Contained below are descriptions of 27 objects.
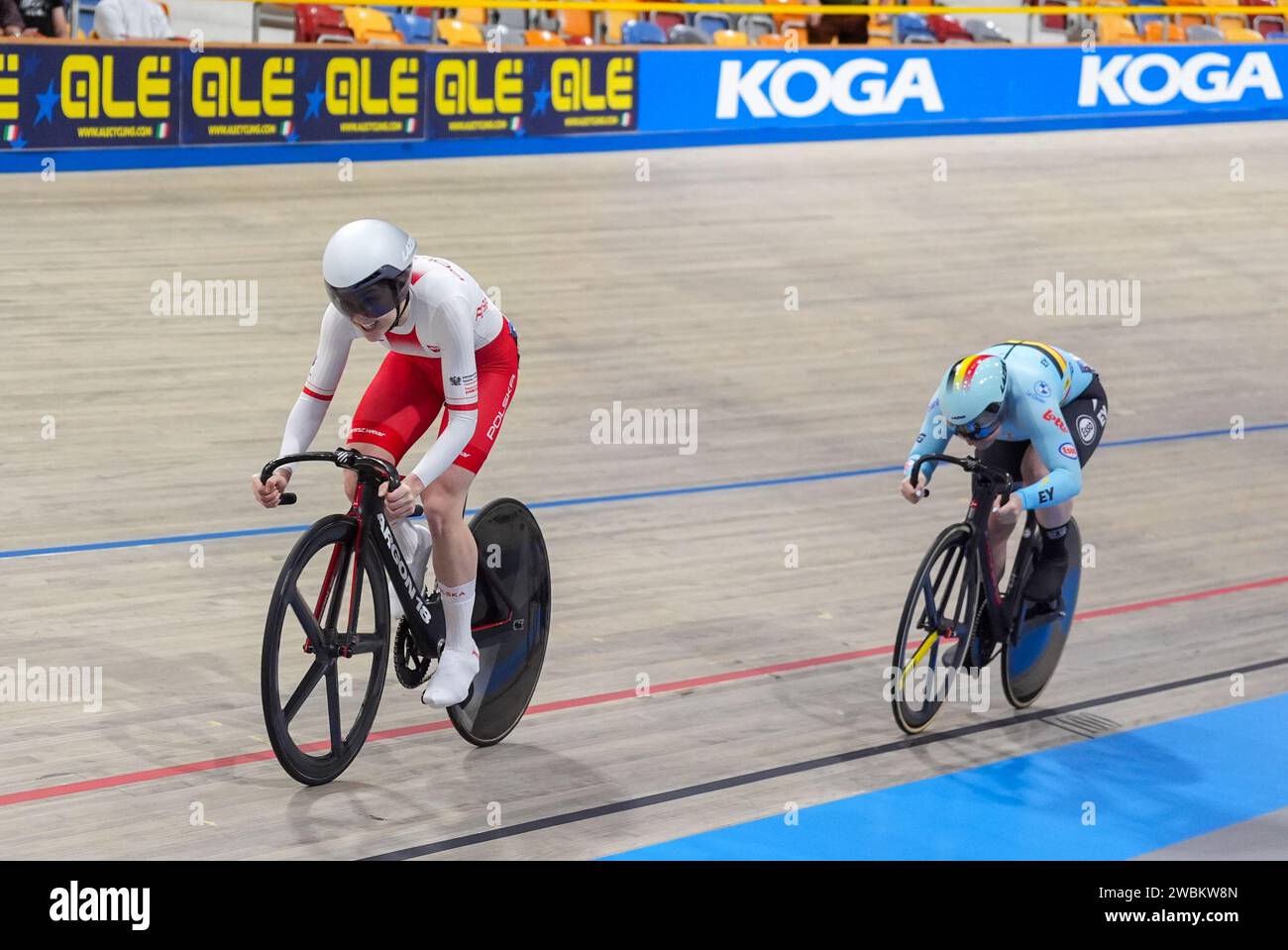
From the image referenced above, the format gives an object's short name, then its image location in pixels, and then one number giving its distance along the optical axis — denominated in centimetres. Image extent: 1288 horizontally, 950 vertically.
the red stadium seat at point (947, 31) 1440
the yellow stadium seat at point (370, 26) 1142
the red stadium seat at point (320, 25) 1100
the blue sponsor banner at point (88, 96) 903
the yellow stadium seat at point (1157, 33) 1520
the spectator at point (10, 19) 912
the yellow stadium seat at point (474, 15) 1255
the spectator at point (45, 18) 921
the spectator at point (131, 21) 946
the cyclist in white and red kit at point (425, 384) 345
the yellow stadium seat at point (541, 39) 1203
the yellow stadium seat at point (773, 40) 1289
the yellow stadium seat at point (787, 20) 1365
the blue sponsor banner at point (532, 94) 1088
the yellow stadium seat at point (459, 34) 1167
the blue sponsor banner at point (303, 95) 978
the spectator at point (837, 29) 1277
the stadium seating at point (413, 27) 1205
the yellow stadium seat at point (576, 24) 1248
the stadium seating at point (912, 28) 1436
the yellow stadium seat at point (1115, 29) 1522
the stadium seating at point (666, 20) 1395
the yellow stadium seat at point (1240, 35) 1568
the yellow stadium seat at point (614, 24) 1278
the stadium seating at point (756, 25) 1337
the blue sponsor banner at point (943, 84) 1205
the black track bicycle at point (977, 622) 429
